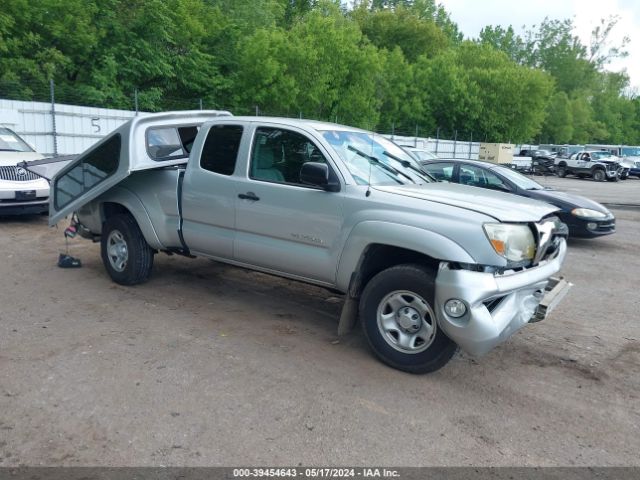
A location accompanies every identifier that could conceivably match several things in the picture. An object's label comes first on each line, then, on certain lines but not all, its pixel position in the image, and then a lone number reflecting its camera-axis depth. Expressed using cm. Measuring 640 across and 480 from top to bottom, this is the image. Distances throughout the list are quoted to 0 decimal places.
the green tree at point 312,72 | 2677
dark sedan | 991
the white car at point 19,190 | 954
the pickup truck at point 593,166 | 3191
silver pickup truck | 401
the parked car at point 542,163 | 3522
